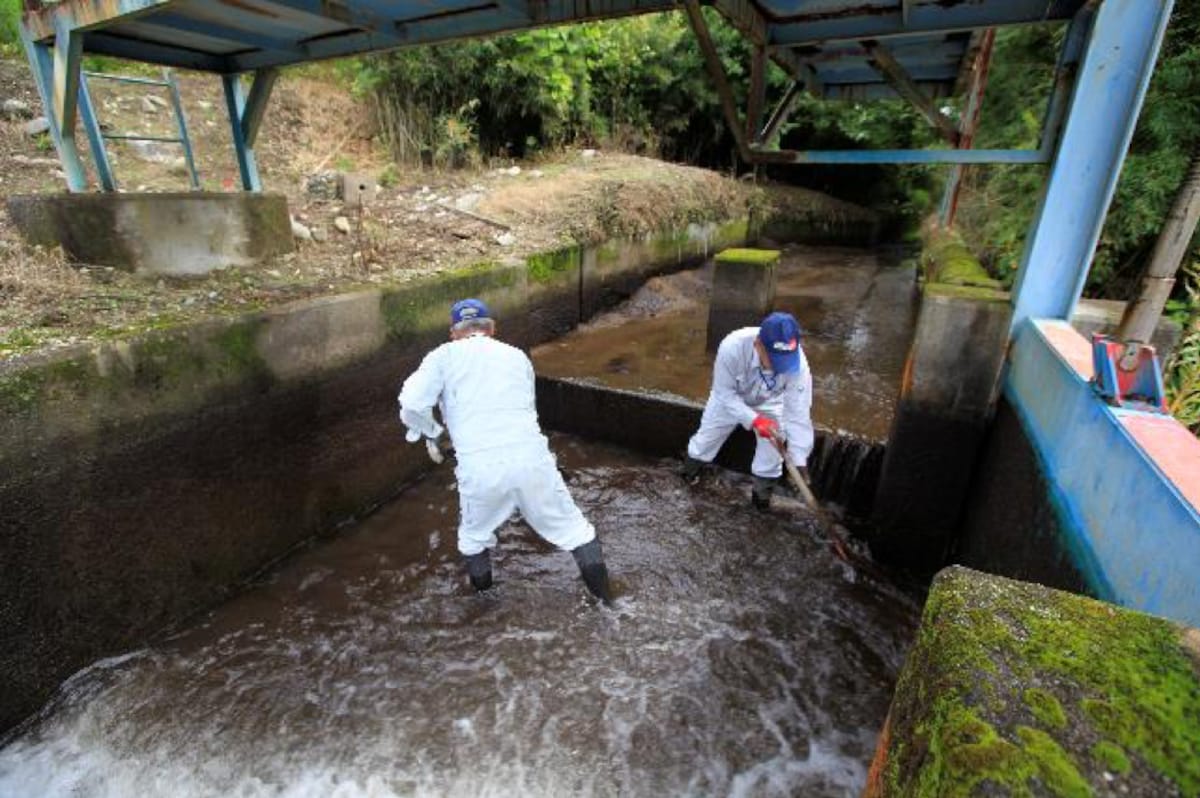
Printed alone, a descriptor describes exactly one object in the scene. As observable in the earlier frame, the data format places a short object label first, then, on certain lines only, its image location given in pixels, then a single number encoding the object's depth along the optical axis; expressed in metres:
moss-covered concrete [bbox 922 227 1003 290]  4.29
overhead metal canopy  3.50
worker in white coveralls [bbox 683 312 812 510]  4.32
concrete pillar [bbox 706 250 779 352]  6.49
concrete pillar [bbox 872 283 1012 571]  3.69
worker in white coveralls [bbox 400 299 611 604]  3.38
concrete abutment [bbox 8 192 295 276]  3.95
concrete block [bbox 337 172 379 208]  6.96
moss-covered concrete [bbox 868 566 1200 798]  0.92
